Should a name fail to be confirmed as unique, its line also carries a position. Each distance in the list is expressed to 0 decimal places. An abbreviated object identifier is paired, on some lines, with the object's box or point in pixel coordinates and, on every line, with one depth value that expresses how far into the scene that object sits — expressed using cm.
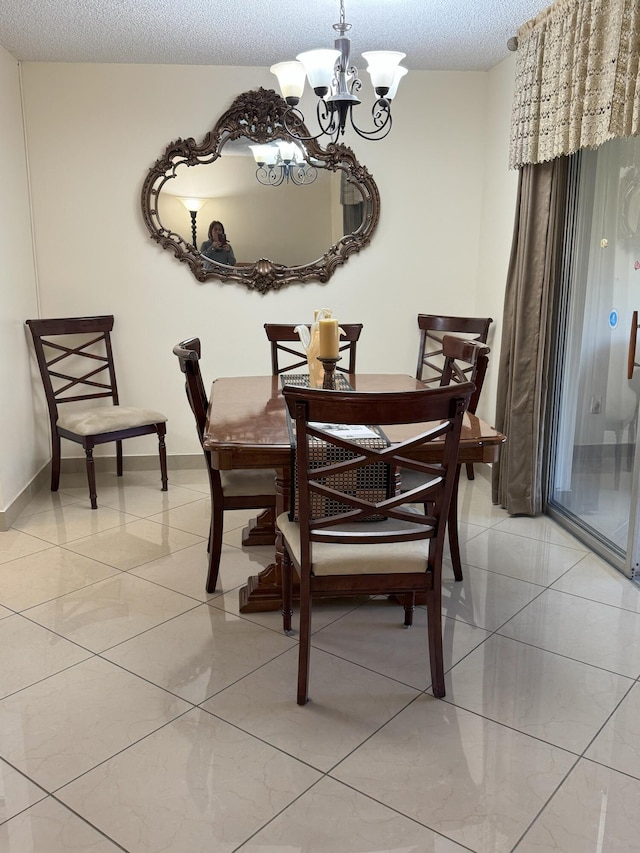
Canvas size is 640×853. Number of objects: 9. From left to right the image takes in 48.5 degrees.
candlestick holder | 272
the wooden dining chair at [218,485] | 262
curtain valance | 266
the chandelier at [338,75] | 265
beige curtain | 344
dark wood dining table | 227
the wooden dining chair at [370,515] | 182
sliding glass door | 300
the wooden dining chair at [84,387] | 390
